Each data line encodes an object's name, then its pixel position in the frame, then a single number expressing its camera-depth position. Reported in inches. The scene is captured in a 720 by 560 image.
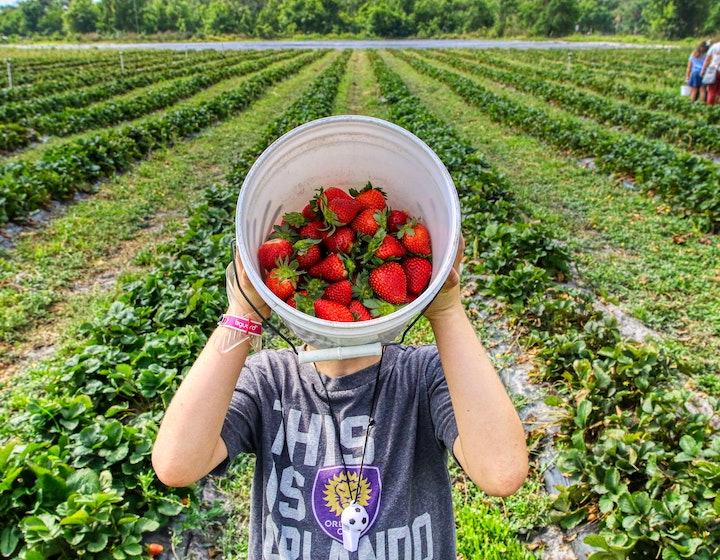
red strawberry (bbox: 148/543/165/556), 90.0
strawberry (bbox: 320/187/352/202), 50.5
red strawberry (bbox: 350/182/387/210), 50.8
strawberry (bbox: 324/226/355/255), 48.9
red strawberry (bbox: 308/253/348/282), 46.9
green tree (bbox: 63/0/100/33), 2642.7
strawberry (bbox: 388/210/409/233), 50.7
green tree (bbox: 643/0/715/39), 2047.2
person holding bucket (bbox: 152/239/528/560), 47.1
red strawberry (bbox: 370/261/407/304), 45.1
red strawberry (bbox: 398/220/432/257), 48.3
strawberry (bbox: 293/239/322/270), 47.5
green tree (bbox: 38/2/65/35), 3090.6
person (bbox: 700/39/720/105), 453.6
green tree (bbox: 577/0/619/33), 2583.7
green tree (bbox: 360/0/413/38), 2458.2
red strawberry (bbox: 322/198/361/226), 48.2
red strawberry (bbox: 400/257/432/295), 47.3
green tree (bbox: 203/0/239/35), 2610.7
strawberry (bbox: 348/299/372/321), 44.9
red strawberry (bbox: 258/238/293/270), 47.1
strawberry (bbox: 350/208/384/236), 48.3
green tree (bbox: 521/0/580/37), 2206.0
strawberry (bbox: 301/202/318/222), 51.6
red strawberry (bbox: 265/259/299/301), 44.4
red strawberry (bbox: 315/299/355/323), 43.9
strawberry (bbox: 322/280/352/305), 45.9
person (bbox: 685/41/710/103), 488.2
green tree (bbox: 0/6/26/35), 3189.0
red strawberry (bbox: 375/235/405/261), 46.7
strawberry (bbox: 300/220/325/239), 50.0
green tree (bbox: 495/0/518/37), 2490.4
